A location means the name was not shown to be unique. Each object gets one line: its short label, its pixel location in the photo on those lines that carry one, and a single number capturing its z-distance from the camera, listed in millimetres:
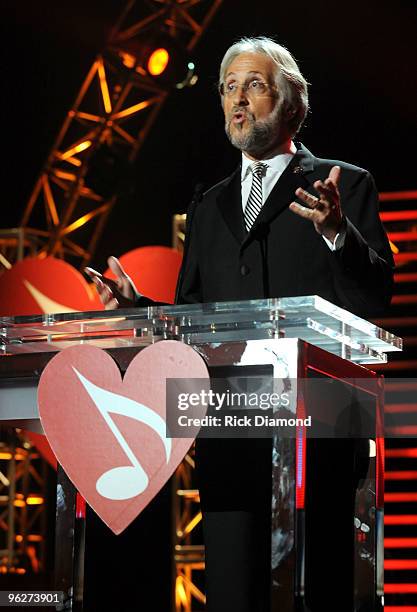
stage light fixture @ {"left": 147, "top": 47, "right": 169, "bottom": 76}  11930
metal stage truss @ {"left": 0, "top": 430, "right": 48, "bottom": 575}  12156
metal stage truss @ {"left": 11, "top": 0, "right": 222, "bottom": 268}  11961
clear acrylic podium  3676
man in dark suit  4047
